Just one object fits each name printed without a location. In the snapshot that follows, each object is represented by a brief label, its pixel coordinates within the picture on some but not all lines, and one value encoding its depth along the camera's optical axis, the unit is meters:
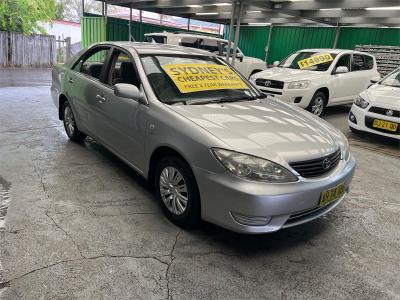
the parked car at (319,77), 6.88
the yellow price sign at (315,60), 7.60
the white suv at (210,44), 9.85
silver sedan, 2.31
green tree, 15.40
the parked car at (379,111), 5.33
